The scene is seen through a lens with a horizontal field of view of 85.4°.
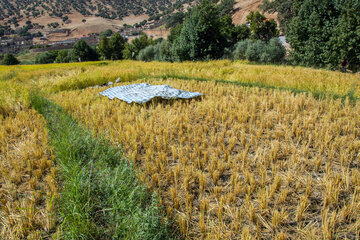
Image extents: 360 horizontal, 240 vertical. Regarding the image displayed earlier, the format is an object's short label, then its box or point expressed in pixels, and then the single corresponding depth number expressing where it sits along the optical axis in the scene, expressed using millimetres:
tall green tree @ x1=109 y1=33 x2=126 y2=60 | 55781
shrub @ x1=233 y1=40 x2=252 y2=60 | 25050
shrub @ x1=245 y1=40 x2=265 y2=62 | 23516
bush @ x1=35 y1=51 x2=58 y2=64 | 66688
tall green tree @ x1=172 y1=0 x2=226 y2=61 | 23359
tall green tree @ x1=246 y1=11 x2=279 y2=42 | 42691
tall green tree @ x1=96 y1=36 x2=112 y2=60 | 54500
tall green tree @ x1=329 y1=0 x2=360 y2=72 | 14828
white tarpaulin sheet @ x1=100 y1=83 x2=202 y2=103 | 5984
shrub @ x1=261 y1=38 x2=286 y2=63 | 23062
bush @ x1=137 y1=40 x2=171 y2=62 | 37000
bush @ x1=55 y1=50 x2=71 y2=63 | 65988
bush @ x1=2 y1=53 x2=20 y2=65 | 53881
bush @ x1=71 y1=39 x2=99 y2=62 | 60375
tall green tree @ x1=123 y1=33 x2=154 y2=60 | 52719
